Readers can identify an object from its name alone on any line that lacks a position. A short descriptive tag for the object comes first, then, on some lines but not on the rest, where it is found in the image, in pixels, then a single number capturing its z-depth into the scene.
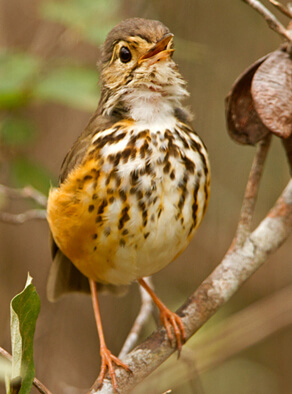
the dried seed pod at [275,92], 4.64
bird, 5.29
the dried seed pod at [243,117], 5.29
